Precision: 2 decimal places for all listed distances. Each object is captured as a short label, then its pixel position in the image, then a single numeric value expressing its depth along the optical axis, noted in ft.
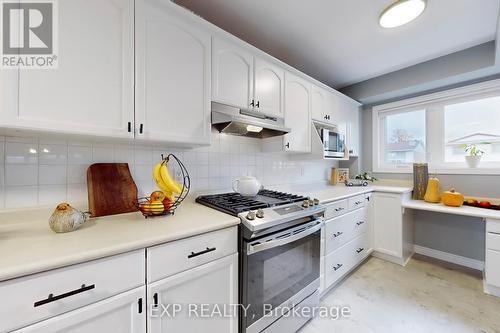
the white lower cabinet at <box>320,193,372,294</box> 5.98
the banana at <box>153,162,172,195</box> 4.27
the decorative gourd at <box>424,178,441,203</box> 7.98
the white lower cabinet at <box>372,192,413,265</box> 7.85
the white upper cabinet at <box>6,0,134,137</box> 2.87
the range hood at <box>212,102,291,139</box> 4.71
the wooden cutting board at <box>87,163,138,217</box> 3.96
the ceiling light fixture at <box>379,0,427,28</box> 4.70
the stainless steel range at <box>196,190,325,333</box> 3.85
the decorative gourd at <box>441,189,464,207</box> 7.15
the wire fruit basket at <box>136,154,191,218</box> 3.81
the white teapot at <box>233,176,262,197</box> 5.61
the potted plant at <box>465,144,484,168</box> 7.61
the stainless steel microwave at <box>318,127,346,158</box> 7.58
